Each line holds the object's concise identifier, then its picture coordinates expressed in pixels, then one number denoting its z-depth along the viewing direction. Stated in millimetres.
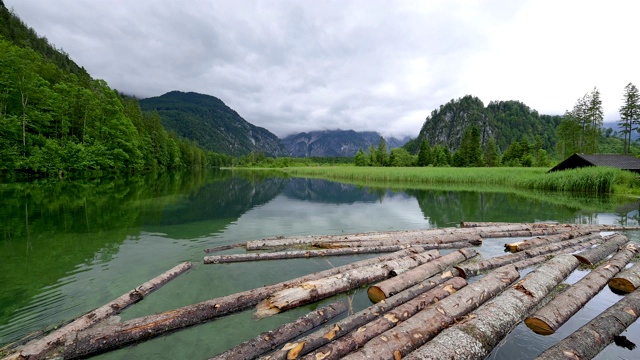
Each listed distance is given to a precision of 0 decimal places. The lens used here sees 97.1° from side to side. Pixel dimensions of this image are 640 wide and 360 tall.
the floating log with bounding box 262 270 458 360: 3365
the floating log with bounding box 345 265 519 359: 3225
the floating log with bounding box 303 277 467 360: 3295
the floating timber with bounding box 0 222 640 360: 3469
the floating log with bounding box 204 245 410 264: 7594
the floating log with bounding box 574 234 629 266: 7215
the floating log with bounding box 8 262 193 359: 3471
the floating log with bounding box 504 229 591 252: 8539
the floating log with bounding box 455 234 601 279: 6375
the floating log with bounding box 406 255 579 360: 3273
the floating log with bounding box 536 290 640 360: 3406
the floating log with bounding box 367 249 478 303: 5164
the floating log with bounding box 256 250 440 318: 4848
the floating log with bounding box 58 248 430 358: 3740
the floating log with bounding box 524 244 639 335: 4320
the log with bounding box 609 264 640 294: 5816
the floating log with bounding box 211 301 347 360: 3471
